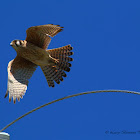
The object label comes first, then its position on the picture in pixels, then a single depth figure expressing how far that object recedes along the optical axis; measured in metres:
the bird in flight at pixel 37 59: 19.19
